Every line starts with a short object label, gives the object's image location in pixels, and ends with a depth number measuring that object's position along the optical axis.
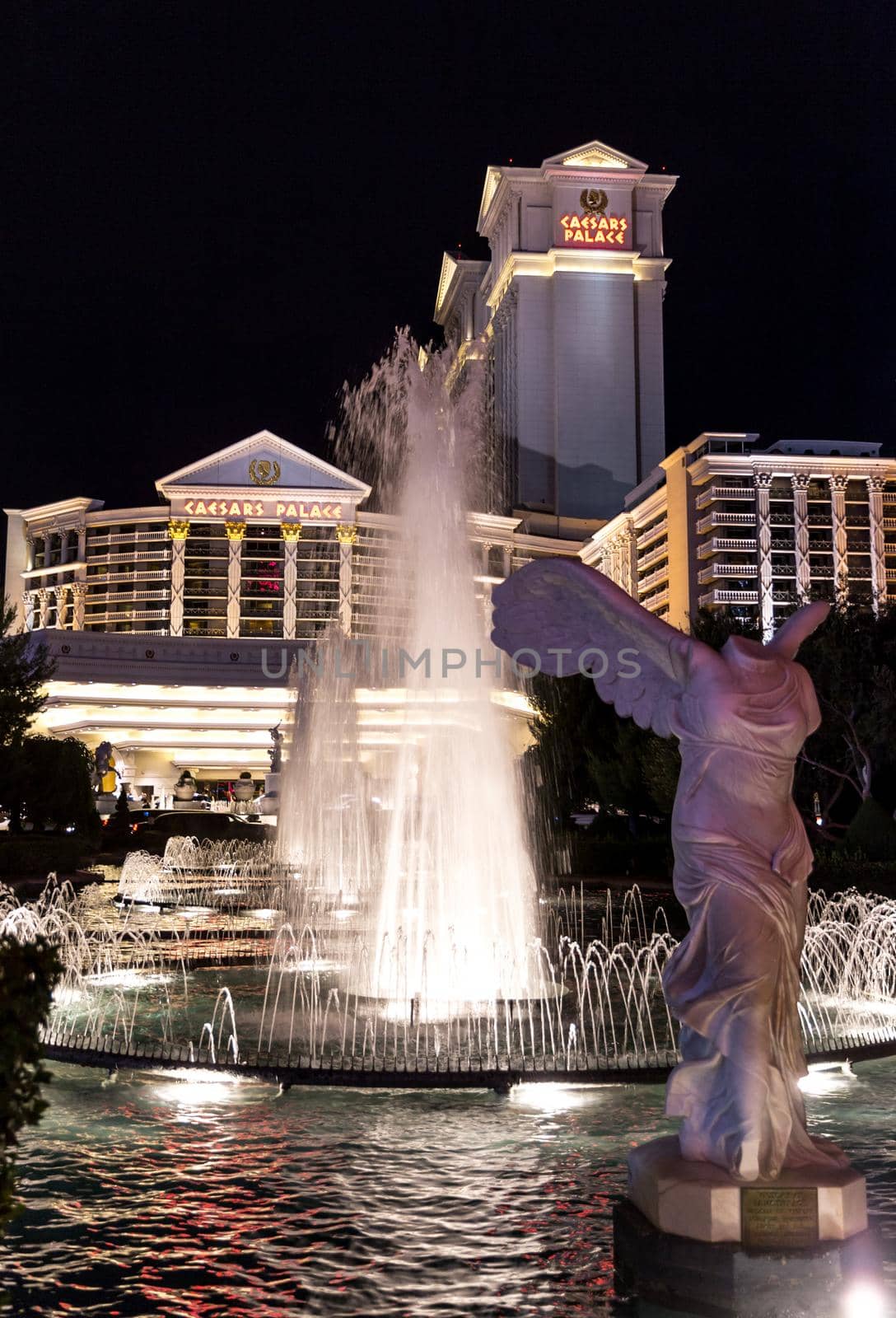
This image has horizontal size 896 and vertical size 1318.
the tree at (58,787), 29.73
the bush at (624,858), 26.67
